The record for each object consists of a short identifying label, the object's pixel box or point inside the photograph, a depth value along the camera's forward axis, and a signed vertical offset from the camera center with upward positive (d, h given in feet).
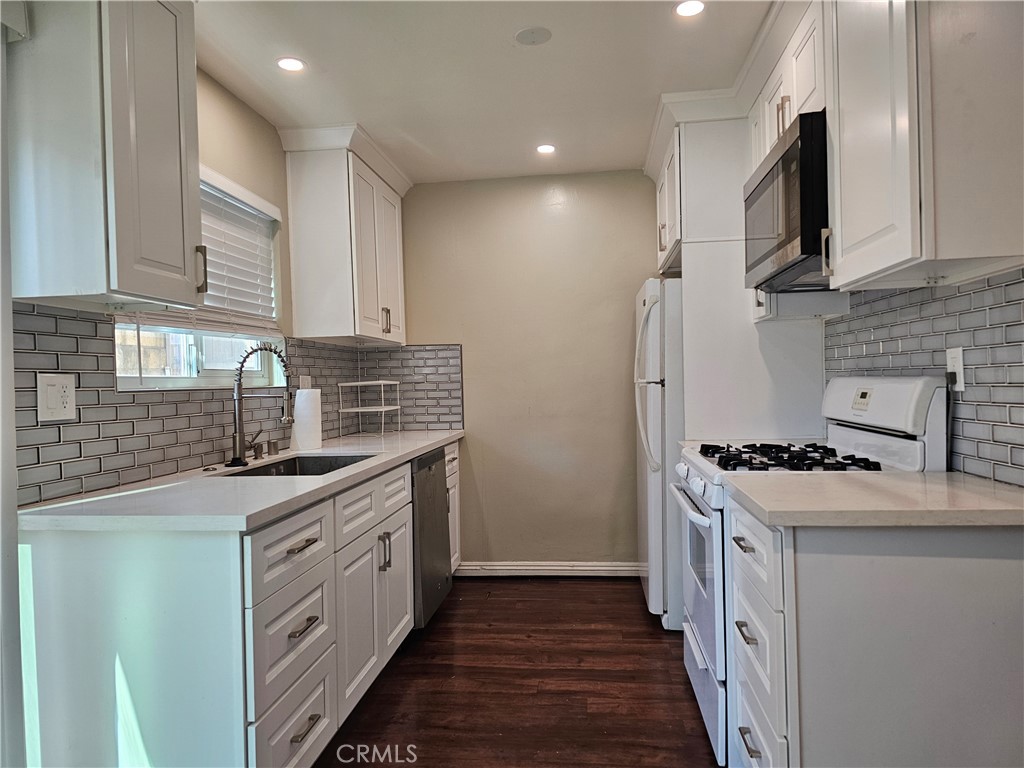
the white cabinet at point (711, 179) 9.03 +2.94
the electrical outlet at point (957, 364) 5.45 +0.04
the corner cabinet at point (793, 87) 6.01 +3.30
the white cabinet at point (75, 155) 4.79 +1.88
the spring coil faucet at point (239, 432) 7.65 -0.61
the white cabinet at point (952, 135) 4.13 +1.64
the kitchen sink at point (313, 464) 8.55 -1.18
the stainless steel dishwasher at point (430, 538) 9.30 -2.59
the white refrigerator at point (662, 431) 9.42 -0.91
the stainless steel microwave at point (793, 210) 5.72 +1.65
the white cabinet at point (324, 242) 9.93 +2.33
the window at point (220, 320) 6.82 +0.84
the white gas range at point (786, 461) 5.61 -0.96
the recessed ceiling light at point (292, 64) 7.61 +4.08
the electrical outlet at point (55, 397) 5.31 -0.07
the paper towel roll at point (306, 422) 9.34 -0.61
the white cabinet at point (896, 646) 4.11 -1.94
